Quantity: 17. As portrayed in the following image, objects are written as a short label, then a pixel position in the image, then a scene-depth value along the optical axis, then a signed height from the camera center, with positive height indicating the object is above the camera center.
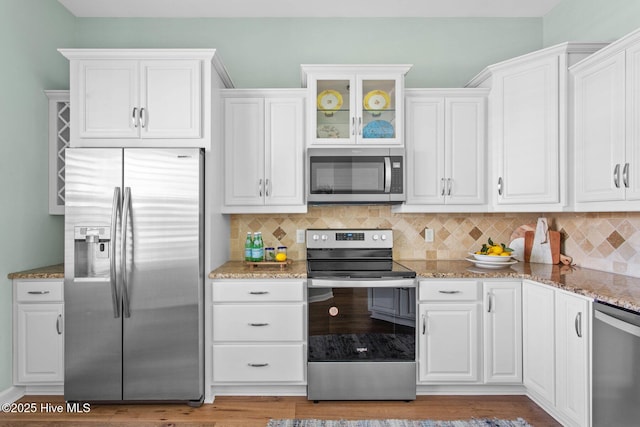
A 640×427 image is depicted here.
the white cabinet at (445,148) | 3.07 +0.51
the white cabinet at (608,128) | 2.08 +0.49
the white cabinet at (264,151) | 3.05 +0.48
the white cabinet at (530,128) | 2.61 +0.60
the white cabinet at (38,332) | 2.66 -0.81
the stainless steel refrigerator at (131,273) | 2.53 -0.39
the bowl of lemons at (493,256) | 2.86 -0.31
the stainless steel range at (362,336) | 2.64 -0.82
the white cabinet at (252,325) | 2.68 -0.76
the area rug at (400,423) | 2.39 -1.28
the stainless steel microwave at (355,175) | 2.96 +0.28
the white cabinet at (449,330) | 2.69 -0.79
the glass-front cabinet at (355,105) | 2.93 +0.81
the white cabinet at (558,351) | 2.08 -0.80
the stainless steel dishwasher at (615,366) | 1.71 -0.70
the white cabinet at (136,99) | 2.63 +0.75
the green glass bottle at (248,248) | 3.00 -0.27
